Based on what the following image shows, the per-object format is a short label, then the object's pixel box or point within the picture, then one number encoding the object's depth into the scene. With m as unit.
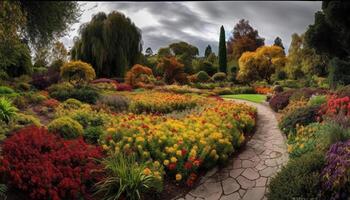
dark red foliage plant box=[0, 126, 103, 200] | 4.86
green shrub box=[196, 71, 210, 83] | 29.00
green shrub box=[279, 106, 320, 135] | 8.17
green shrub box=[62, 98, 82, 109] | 10.81
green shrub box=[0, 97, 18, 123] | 7.68
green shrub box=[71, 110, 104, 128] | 8.45
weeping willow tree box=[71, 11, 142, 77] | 25.22
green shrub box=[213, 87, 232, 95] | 20.87
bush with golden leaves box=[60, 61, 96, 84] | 16.98
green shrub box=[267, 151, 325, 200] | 4.55
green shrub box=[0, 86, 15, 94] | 11.15
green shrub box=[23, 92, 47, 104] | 11.18
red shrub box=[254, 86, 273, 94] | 21.05
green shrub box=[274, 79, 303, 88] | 21.31
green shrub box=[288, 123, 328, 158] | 6.20
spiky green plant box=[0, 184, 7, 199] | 4.71
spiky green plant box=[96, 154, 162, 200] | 5.10
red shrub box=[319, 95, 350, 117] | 7.68
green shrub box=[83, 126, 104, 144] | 7.33
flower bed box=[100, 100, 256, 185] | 5.98
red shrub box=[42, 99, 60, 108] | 10.70
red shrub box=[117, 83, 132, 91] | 19.25
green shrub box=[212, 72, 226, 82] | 30.18
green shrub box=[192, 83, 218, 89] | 24.03
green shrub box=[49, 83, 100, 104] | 12.87
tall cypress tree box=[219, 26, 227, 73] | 35.50
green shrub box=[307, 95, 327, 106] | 9.80
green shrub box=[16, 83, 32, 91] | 14.45
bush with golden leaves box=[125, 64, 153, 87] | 21.45
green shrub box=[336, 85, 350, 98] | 8.97
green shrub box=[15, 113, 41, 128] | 7.74
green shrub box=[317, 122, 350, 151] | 5.56
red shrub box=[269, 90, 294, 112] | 12.22
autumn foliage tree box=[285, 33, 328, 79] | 21.73
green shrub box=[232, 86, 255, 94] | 21.89
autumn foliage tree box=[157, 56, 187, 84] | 23.81
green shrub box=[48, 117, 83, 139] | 6.97
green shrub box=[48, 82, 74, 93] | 14.56
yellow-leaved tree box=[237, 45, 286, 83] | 27.88
